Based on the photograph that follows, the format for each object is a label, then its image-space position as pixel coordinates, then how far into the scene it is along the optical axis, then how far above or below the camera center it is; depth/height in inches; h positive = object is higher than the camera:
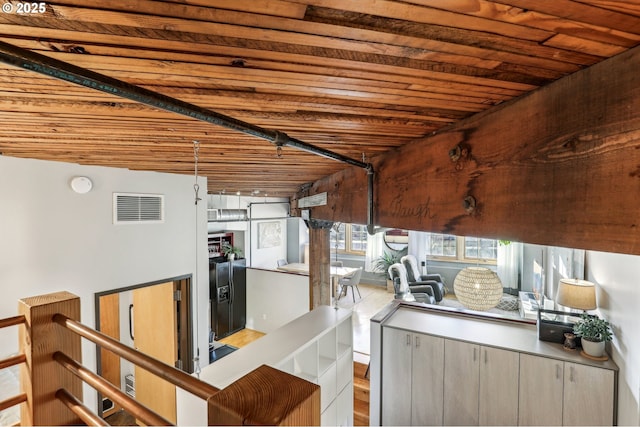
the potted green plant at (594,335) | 105.8 -44.2
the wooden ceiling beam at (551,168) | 29.2 +4.8
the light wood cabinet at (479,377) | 107.5 -66.0
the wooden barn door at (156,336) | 136.5 -59.9
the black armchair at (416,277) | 273.3 -66.5
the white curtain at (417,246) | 344.2 -43.7
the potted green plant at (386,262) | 360.4 -65.1
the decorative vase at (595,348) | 105.7 -48.4
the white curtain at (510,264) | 315.0 -58.8
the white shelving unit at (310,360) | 93.4 -56.6
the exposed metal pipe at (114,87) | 22.6 +10.7
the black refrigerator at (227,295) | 244.8 -72.2
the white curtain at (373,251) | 380.5 -54.1
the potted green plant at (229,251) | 256.9 -38.1
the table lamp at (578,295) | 110.9 -32.0
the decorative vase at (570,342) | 114.5 -50.1
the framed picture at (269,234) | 327.6 -30.1
